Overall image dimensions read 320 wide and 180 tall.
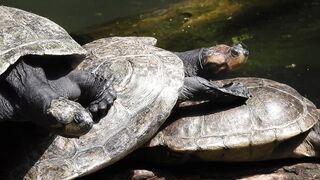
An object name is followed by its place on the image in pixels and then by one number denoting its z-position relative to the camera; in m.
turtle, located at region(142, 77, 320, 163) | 7.79
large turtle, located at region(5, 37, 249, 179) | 7.18
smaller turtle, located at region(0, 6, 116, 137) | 6.39
